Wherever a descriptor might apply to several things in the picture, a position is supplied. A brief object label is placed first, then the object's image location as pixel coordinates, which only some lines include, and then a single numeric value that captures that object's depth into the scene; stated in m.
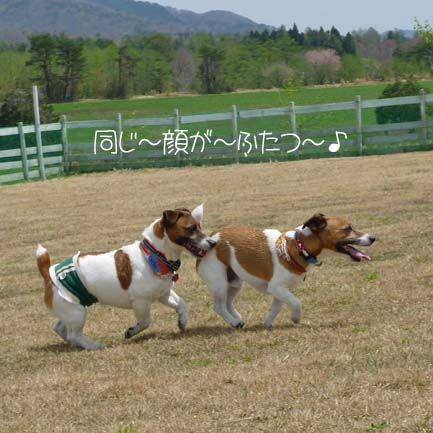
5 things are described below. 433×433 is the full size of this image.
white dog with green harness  8.77
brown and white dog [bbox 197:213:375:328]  8.80
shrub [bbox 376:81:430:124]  31.30
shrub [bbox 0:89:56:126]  35.47
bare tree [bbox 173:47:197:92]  95.11
